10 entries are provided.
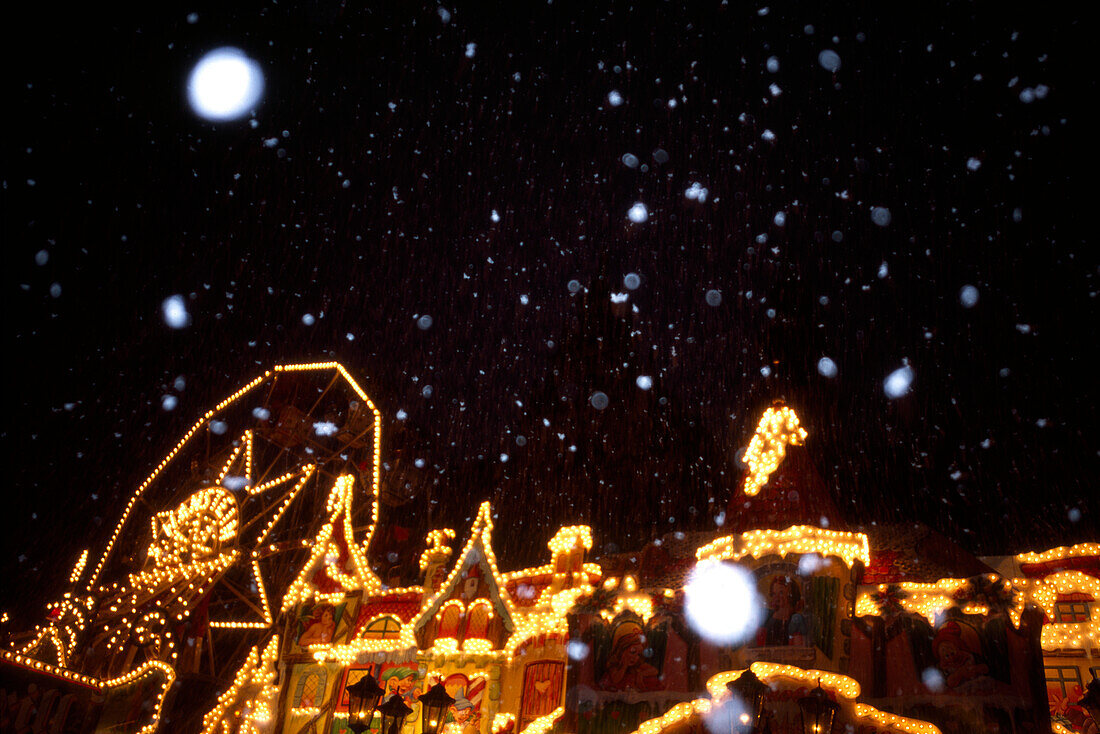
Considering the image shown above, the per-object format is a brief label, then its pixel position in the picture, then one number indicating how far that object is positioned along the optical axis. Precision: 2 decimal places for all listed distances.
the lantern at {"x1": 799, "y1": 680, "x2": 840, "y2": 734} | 8.84
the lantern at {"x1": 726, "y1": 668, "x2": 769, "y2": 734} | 10.43
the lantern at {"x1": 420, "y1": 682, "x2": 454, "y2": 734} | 9.11
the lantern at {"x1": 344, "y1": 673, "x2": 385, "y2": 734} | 8.87
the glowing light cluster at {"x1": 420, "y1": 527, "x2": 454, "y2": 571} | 14.24
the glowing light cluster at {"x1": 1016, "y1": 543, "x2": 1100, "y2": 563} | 10.90
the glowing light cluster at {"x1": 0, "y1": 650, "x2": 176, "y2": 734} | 12.23
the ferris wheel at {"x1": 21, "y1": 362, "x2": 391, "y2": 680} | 13.77
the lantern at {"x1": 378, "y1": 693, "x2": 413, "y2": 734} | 8.79
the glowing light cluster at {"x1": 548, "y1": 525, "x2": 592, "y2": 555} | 13.31
